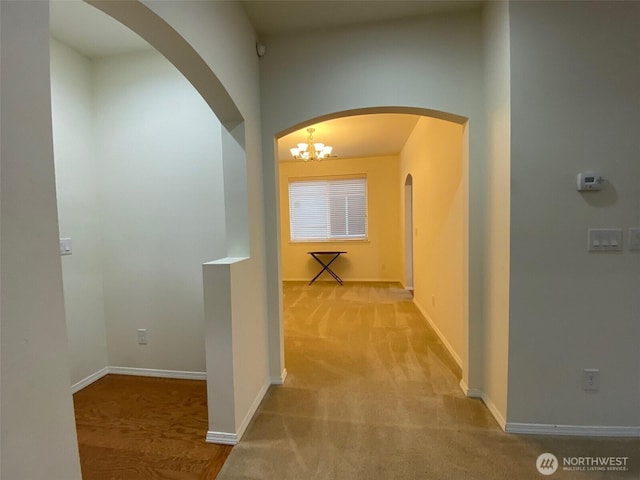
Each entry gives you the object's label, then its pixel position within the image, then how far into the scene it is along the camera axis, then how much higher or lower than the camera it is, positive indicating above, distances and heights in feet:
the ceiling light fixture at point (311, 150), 14.03 +3.83
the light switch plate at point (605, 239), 5.27 -0.39
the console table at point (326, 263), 20.88 -2.78
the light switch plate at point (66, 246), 7.23 -0.34
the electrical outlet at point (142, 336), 8.19 -3.02
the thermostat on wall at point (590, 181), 5.22 +0.68
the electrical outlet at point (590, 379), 5.42 -3.07
